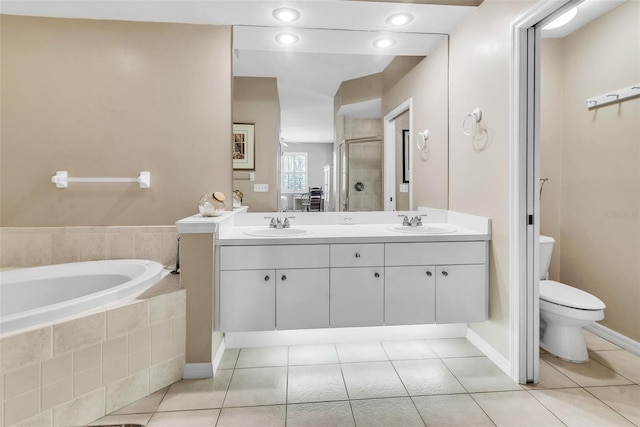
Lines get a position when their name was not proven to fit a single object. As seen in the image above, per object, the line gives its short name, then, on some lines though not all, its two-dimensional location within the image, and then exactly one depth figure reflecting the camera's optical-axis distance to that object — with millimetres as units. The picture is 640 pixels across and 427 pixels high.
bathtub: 1924
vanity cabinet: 1909
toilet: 1920
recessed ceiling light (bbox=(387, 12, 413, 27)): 2189
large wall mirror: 2418
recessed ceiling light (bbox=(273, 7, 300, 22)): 2111
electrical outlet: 2504
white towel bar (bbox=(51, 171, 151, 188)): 2207
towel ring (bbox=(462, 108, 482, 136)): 2088
